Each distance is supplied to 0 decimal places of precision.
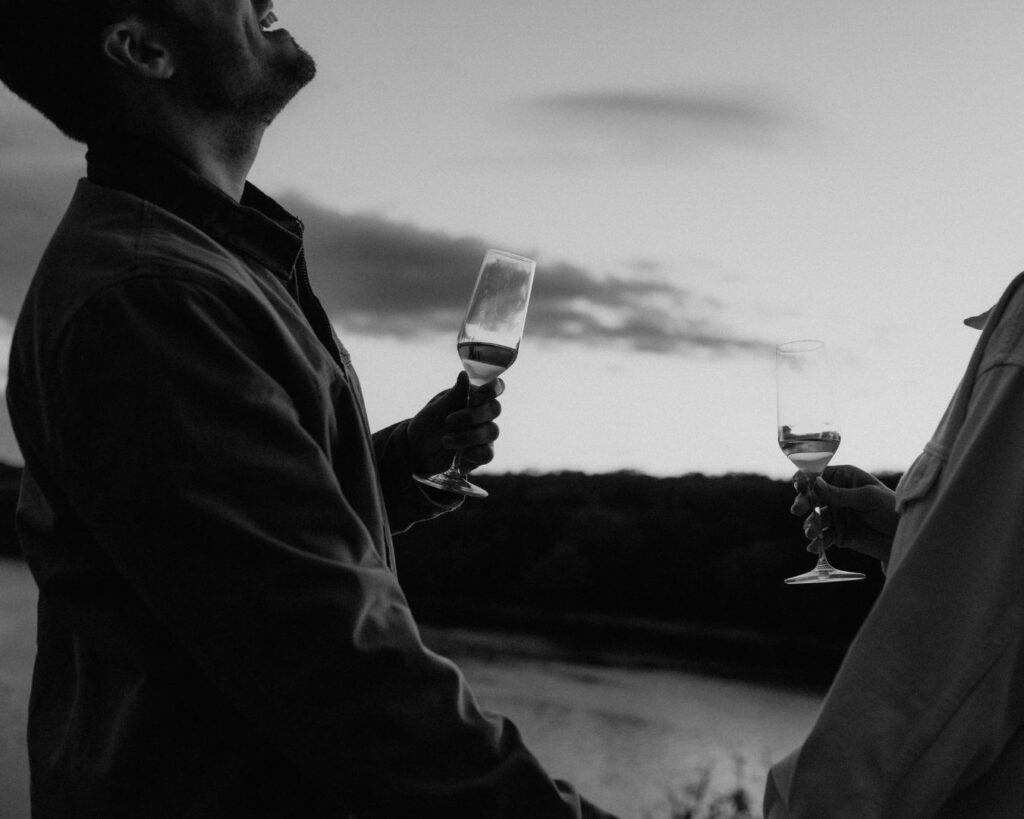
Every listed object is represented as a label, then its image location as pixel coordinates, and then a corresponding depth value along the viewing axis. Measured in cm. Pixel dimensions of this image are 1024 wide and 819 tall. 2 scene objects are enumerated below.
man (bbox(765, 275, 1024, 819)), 106
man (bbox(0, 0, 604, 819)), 98
